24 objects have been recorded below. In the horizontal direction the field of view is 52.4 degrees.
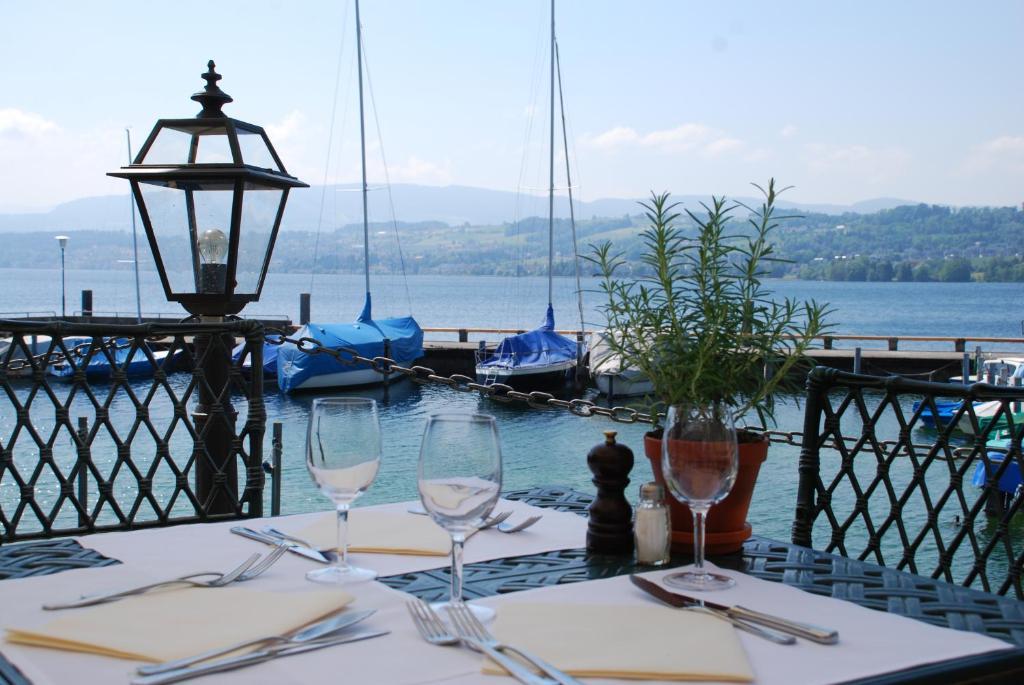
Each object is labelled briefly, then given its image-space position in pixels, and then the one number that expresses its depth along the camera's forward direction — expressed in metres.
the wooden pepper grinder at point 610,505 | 1.71
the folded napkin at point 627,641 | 1.13
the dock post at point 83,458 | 2.45
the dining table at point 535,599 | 1.14
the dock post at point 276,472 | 4.71
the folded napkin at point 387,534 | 1.69
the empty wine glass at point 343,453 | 1.48
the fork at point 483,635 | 1.10
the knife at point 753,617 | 1.26
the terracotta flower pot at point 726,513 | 1.70
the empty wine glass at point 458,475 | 1.28
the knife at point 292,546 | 1.63
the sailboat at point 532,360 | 25.67
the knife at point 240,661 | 1.09
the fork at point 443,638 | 1.10
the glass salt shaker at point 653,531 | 1.65
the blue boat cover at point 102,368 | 27.61
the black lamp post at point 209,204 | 3.52
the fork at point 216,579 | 1.35
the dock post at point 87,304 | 36.88
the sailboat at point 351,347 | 26.41
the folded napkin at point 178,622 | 1.19
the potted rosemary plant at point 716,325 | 1.63
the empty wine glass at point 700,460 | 1.47
